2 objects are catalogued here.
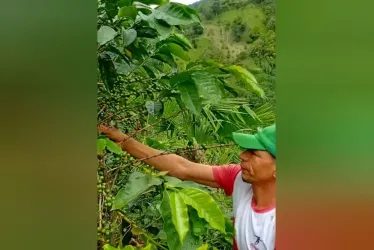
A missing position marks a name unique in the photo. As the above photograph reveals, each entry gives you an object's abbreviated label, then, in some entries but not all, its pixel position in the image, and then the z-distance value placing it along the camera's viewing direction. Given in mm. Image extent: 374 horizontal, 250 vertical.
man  1213
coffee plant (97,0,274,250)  1246
